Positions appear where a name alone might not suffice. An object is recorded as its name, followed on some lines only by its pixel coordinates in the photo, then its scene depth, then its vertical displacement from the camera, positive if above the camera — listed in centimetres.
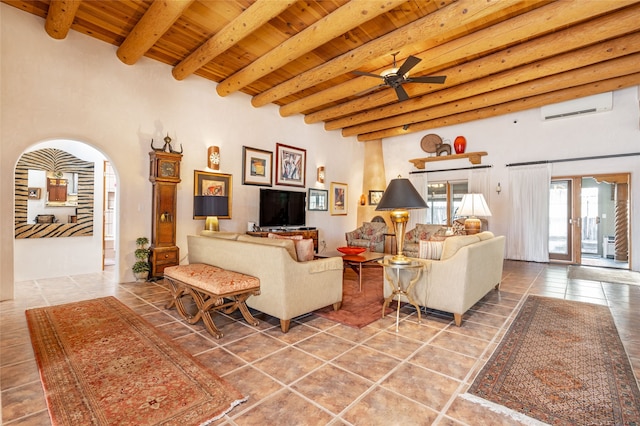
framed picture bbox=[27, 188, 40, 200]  482 +30
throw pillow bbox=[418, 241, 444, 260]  326 -41
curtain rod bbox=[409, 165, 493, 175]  742 +118
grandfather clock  456 +3
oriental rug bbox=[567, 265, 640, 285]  489 -109
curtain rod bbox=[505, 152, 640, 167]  581 +117
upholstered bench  265 -72
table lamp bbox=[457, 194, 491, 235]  474 +6
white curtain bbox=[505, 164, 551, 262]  666 -1
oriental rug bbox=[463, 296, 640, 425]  165 -110
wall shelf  733 +146
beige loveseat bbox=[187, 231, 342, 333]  271 -60
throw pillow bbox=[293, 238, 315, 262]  305 -38
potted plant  446 -76
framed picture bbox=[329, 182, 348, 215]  801 +40
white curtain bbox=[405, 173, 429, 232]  838 +57
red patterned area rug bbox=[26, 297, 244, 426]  158 -108
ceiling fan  389 +187
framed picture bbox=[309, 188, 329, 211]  742 +35
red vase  754 +178
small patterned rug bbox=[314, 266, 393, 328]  304 -109
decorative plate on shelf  804 +195
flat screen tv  612 +10
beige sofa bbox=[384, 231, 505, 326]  290 -66
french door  635 -18
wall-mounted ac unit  587 +222
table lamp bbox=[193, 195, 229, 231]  452 +10
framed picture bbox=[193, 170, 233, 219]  525 +52
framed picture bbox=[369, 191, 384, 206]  866 +47
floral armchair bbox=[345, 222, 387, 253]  655 -55
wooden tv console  551 -42
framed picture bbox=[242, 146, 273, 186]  596 +97
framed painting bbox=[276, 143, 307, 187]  664 +111
